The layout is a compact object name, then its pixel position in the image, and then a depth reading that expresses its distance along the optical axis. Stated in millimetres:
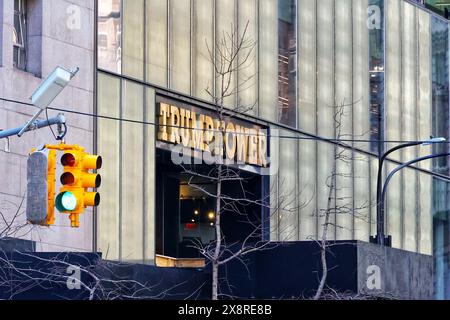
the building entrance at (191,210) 40969
